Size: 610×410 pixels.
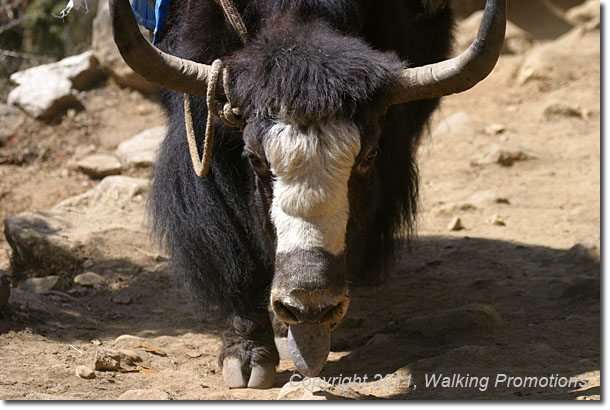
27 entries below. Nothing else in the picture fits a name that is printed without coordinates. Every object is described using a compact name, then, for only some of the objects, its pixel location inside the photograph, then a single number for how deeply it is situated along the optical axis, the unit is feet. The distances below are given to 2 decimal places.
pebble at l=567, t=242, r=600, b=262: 33.53
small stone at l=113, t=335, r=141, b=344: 26.99
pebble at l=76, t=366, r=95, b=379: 23.30
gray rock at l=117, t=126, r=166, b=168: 45.27
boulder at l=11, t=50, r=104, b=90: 52.42
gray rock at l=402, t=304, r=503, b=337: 27.55
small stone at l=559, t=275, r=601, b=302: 30.09
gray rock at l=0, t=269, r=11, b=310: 25.89
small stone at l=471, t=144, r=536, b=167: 46.57
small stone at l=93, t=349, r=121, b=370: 24.04
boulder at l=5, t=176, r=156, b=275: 33.83
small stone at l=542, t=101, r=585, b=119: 53.36
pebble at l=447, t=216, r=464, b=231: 39.09
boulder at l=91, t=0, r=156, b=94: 53.67
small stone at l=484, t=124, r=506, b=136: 52.34
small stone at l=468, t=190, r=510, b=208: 41.73
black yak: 19.20
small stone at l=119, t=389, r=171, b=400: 21.18
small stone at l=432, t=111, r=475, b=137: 52.49
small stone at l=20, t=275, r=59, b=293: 31.45
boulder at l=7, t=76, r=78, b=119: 50.06
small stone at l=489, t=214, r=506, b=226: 39.38
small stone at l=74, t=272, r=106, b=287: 32.42
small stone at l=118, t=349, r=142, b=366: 24.81
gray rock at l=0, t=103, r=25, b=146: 48.39
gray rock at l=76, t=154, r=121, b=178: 45.91
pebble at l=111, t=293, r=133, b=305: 31.48
